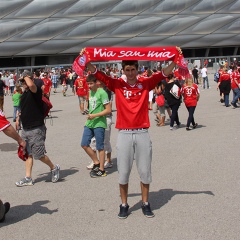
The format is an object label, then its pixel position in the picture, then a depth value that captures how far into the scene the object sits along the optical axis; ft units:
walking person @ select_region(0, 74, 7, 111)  38.76
